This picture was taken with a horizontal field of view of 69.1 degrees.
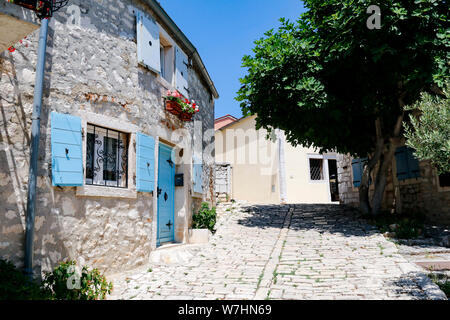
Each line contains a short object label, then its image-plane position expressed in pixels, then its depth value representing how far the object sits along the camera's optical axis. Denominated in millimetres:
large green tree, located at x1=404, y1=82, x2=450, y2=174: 3986
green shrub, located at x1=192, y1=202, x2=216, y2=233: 8836
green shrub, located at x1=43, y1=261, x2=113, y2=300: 4066
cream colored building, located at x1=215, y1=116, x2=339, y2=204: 18172
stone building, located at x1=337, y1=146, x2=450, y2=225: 8891
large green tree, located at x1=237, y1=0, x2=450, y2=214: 7207
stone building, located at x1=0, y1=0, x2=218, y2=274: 4258
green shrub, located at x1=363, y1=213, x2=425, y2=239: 7637
